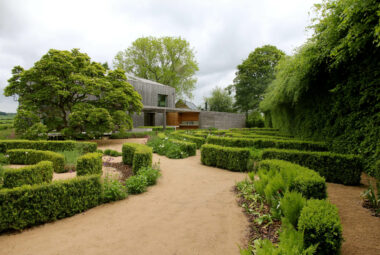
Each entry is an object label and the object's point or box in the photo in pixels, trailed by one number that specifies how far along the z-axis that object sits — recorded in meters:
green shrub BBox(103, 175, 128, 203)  4.05
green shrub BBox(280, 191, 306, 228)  2.48
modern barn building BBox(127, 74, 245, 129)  21.56
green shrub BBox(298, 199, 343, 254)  1.94
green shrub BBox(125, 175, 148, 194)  4.50
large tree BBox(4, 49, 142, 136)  10.38
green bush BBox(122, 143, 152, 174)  5.73
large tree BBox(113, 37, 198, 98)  28.48
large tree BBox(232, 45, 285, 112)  25.00
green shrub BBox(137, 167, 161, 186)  5.05
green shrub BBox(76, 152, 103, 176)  4.84
